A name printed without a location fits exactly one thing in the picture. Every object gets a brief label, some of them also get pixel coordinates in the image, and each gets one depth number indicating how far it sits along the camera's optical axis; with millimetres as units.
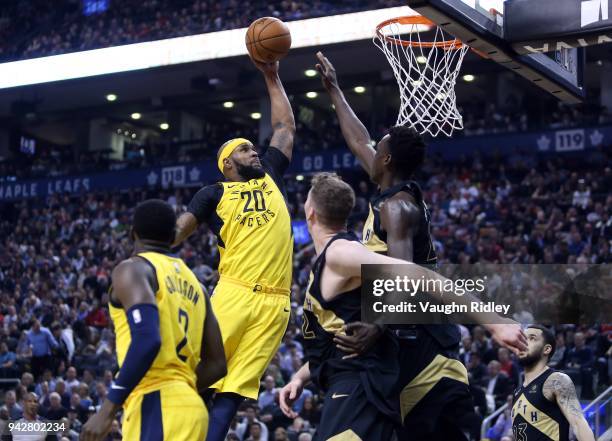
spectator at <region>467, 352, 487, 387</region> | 12945
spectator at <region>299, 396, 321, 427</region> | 12992
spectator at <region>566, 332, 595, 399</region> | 11977
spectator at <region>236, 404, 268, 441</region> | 12438
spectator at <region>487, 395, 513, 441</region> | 11578
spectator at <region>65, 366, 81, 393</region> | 15150
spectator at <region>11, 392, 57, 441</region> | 11664
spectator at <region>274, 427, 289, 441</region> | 11852
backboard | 6551
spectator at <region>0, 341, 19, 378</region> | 17078
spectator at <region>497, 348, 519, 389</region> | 12852
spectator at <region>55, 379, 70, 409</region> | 14734
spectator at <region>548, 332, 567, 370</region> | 12805
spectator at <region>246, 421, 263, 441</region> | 12062
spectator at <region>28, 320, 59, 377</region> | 17672
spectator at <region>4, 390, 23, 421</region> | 14201
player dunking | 6289
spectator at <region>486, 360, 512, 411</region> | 12445
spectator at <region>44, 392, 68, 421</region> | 13681
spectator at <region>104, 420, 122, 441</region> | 12368
